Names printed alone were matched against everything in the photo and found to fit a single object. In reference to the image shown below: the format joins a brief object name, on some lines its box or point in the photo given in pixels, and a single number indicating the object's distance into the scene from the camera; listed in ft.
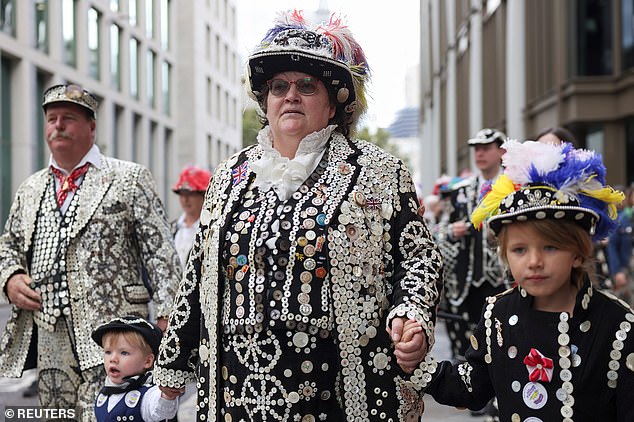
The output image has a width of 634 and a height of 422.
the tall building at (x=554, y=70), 55.98
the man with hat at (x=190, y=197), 28.89
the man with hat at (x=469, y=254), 23.22
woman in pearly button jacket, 10.82
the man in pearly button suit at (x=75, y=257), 15.67
